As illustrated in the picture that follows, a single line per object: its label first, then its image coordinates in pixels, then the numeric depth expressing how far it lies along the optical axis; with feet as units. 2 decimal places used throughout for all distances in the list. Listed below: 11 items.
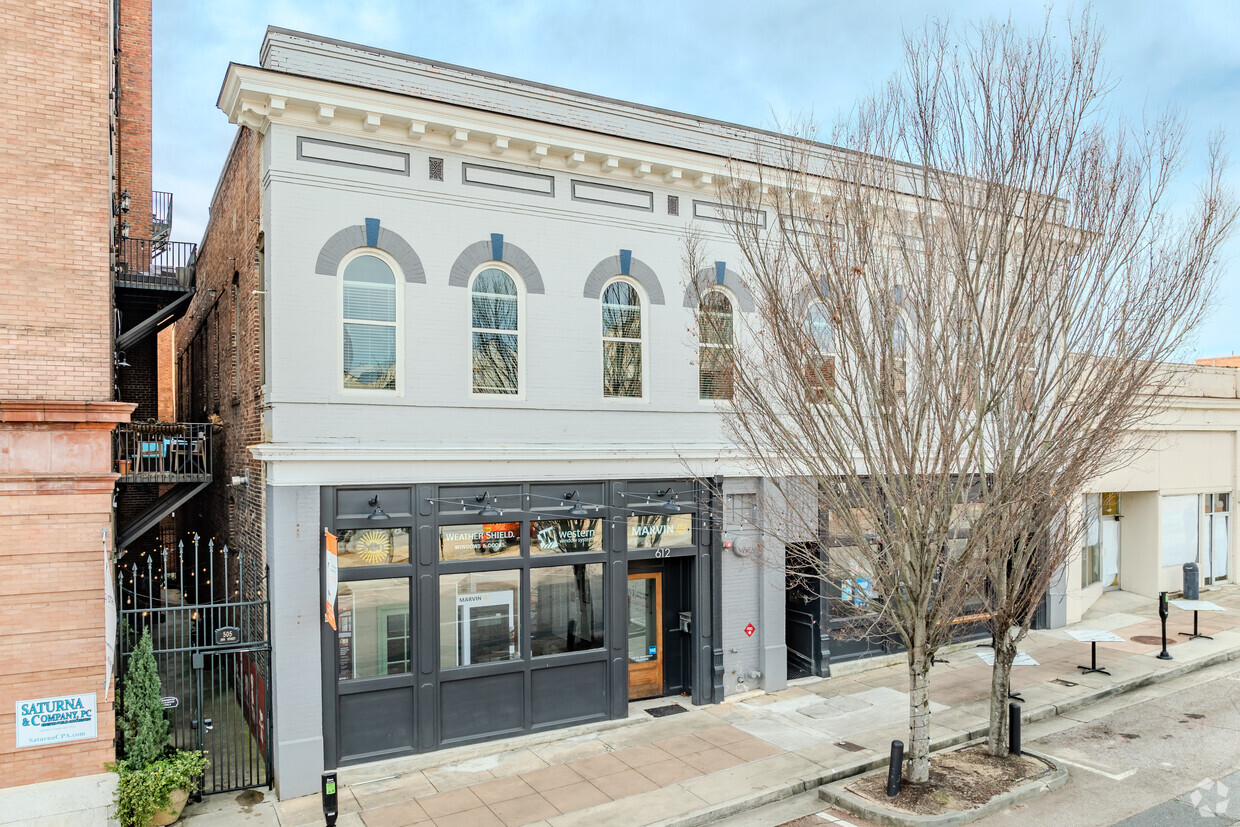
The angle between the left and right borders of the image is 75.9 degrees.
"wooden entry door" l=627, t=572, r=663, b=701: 41.19
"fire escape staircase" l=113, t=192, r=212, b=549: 40.11
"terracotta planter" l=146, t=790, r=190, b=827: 28.19
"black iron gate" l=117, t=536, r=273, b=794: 30.94
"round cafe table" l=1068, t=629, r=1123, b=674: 43.55
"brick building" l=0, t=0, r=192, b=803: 27.53
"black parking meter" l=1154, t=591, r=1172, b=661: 46.70
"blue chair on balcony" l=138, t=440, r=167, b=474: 40.75
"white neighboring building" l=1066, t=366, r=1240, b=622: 60.75
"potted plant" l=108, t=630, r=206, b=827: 27.68
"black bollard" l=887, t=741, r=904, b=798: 29.01
